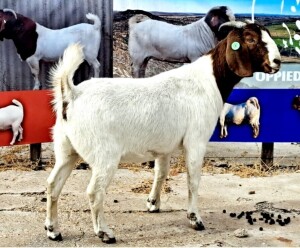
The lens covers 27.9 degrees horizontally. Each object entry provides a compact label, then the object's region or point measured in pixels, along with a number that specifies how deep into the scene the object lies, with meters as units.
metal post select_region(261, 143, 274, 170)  7.76
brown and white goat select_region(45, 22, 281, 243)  4.74
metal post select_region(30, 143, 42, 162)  7.61
